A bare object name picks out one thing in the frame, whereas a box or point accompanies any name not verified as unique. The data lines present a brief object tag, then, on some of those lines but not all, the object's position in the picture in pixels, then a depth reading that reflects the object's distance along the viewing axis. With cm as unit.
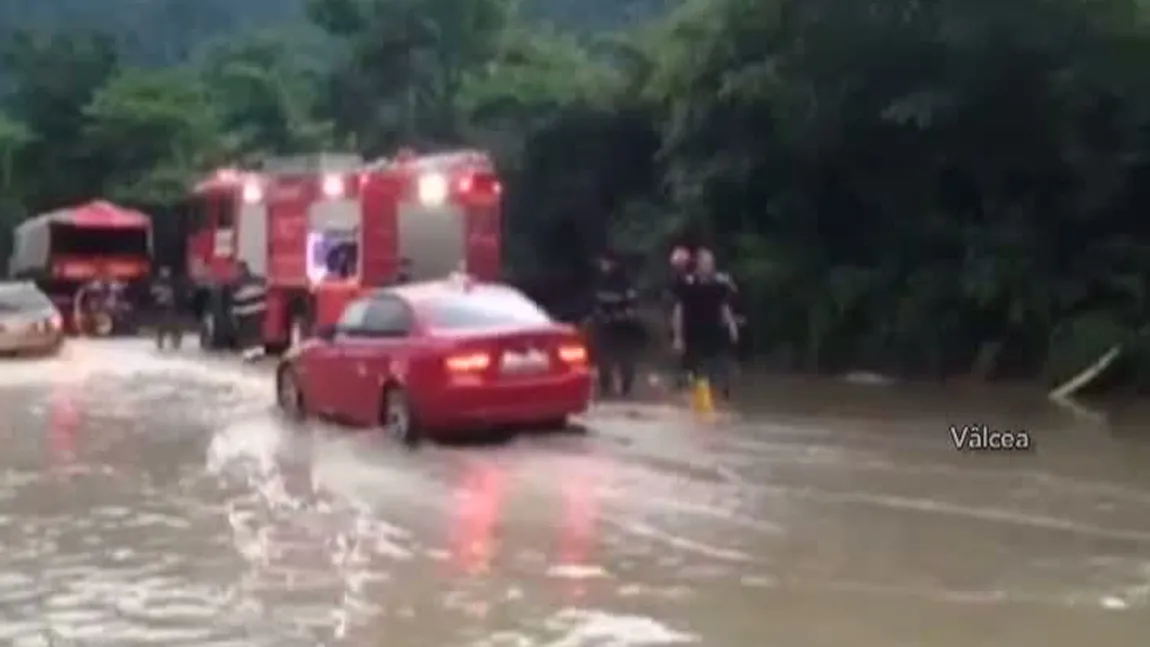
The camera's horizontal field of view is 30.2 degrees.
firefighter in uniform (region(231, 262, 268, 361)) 3453
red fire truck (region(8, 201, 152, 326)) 4869
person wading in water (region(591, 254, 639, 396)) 2266
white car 3500
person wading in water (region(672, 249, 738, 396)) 2053
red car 1792
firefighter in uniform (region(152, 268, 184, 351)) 4019
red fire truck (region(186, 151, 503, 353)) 2850
